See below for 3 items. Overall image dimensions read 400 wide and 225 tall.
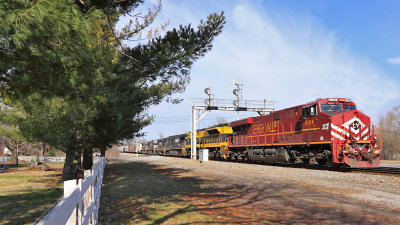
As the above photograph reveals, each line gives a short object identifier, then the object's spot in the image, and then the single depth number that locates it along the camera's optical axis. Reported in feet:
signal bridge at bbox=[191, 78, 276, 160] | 100.48
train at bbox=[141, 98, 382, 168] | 49.07
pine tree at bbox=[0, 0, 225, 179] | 12.80
